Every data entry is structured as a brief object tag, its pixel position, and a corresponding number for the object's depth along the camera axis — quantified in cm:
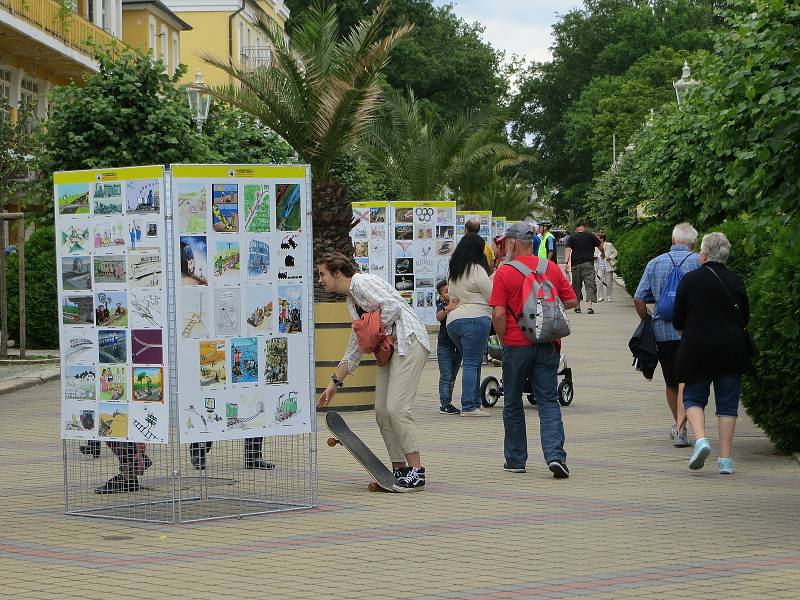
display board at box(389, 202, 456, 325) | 2325
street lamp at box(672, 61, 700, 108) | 3000
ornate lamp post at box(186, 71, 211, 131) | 2695
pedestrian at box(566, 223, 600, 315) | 3641
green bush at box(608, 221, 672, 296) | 3359
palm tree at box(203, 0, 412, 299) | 2006
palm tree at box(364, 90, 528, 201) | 3859
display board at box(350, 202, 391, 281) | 2364
